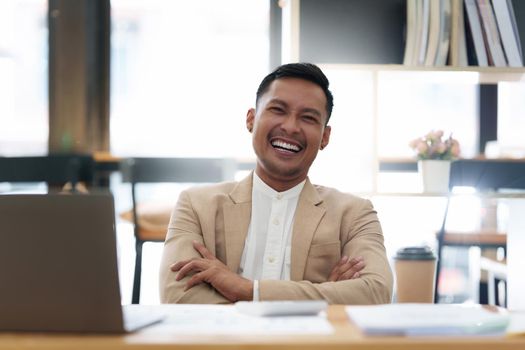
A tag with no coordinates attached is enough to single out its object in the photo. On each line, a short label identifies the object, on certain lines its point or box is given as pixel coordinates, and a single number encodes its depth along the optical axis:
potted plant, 3.18
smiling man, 1.95
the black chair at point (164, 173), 3.29
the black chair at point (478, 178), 3.09
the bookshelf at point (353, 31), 3.53
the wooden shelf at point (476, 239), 3.30
